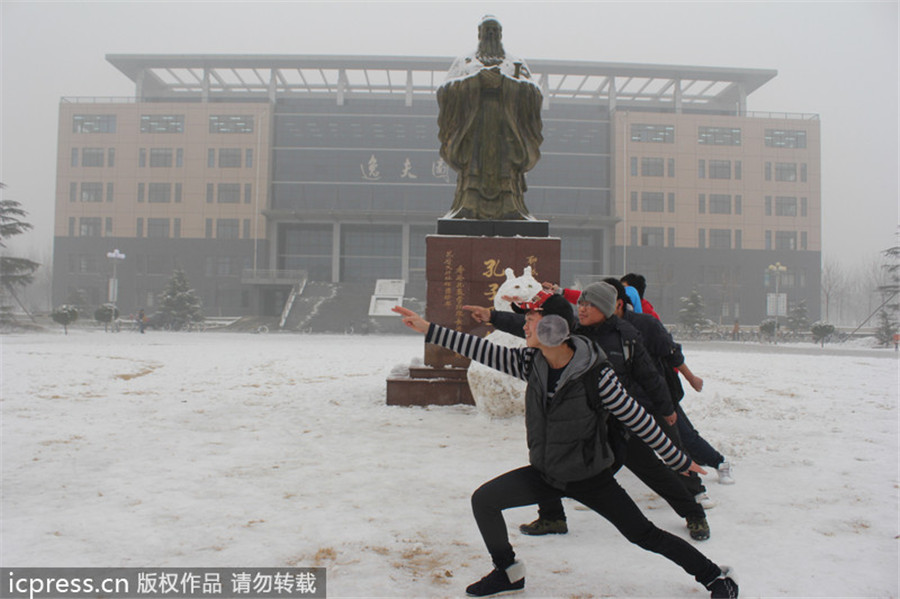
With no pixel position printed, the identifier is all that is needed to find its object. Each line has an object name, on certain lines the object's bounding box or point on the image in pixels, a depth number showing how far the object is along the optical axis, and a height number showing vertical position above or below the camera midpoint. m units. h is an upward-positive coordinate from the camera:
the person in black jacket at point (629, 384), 2.88 -0.34
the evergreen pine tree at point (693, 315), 31.97 +0.33
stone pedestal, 7.19 +0.60
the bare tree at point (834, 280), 58.39 +4.85
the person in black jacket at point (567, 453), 2.36 -0.55
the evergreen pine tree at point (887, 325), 25.33 +0.02
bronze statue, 7.94 +2.65
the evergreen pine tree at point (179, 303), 32.00 +0.35
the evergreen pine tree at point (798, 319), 34.16 +0.25
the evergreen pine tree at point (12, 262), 22.73 +1.86
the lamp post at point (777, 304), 28.02 +0.92
